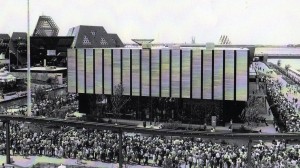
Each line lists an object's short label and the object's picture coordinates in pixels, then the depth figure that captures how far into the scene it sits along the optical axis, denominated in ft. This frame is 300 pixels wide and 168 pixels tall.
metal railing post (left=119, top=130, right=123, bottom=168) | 96.76
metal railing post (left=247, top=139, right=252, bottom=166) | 91.91
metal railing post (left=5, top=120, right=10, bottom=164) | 104.37
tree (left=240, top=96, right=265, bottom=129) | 161.99
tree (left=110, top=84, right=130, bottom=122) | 172.85
